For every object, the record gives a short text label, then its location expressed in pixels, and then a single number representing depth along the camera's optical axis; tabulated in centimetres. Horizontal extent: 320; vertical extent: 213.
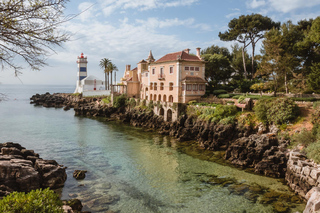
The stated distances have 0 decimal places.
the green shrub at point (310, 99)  2795
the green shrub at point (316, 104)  2376
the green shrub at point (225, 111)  3045
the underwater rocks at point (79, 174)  1847
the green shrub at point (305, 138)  2002
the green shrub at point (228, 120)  2875
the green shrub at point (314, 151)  1675
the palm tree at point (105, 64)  7062
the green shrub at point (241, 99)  3159
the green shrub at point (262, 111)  2616
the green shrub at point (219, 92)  4101
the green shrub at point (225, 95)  3797
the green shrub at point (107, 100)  5798
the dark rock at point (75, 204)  1322
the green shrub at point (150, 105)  4383
